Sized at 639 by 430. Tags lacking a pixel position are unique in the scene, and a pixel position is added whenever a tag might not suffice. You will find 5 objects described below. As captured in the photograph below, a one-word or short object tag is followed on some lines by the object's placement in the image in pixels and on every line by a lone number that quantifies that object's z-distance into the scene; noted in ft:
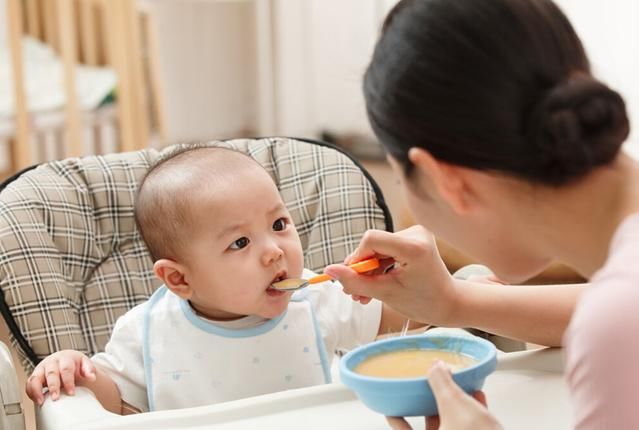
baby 4.41
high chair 4.21
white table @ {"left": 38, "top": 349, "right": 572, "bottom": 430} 3.94
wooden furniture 9.49
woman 3.32
